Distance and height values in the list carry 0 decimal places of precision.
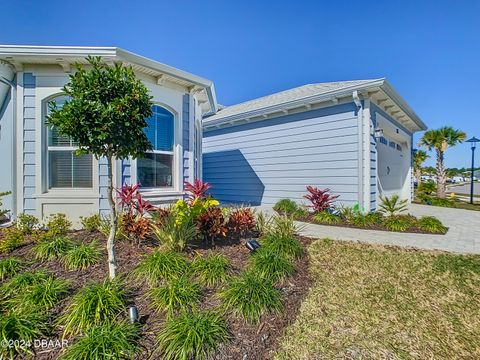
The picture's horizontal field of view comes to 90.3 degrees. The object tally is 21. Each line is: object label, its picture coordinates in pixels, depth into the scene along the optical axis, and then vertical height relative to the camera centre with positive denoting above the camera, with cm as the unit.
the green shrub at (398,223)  629 -118
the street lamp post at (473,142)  1389 +225
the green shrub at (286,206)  814 -98
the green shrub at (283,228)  468 -100
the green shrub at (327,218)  692 -114
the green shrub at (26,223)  461 -92
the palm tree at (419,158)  2198 +202
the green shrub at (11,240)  384 -107
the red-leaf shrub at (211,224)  442 -86
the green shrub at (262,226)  502 -102
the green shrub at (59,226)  436 -95
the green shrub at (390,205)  714 -79
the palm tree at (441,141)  1639 +276
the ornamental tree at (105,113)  297 +81
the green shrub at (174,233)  395 -94
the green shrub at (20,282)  280 -130
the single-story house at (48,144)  514 +73
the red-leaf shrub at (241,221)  493 -90
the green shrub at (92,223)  490 -95
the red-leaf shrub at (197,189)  477 -23
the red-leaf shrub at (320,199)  761 -63
